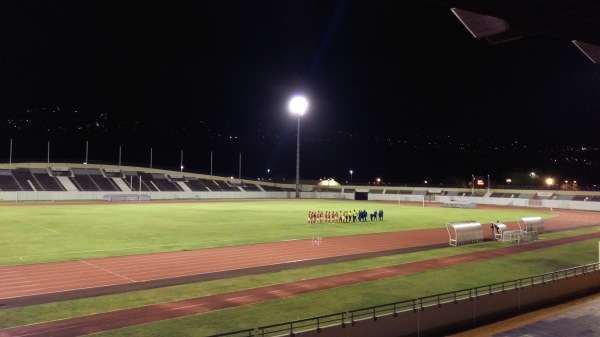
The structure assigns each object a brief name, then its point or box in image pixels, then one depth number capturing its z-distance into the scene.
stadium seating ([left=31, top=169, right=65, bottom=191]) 62.41
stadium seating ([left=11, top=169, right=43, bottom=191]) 60.38
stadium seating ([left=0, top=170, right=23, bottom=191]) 58.25
